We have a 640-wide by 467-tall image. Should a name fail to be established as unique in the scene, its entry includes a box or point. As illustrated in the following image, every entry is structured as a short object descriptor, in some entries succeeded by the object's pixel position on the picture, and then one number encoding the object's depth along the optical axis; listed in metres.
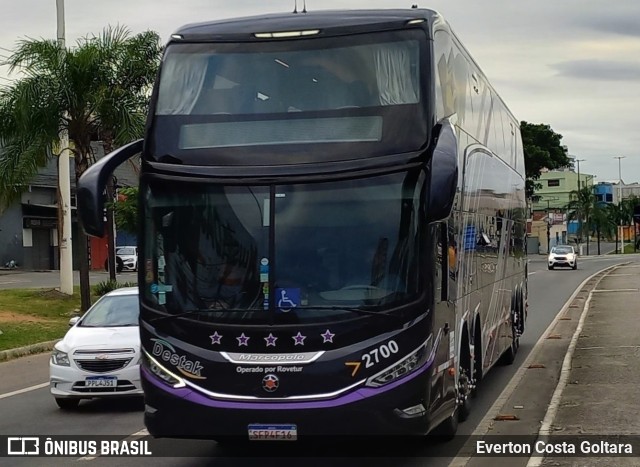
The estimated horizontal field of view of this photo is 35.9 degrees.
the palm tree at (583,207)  109.69
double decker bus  7.77
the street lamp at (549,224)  102.81
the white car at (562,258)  58.50
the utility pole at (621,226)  126.53
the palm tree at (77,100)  25.69
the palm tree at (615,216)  125.25
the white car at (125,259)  55.45
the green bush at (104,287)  30.14
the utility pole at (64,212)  29.33
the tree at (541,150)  79.88
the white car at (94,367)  12.23
